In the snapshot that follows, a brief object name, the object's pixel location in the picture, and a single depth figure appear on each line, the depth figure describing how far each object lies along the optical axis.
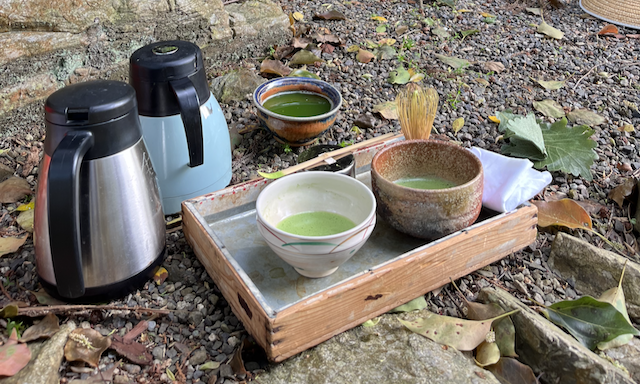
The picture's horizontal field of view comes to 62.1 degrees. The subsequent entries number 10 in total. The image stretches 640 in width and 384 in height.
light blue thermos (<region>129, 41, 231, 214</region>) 1.28
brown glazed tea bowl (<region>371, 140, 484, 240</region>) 1.23
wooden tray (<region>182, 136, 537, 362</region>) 1.07
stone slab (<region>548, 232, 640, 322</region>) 1.33
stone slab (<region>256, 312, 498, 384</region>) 1.05
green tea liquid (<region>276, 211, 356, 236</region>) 1.23
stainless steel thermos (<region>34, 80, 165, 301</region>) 0.99
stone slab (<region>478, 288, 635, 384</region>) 1.03
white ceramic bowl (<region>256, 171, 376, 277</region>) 1.09
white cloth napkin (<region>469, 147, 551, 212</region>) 1.36
